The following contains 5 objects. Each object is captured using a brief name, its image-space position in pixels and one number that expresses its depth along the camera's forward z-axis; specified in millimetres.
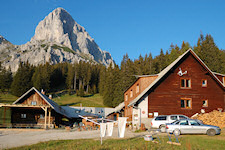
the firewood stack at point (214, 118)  25188
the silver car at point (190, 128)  19248
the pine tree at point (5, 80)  91106
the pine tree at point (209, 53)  60816
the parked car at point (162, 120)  23312
